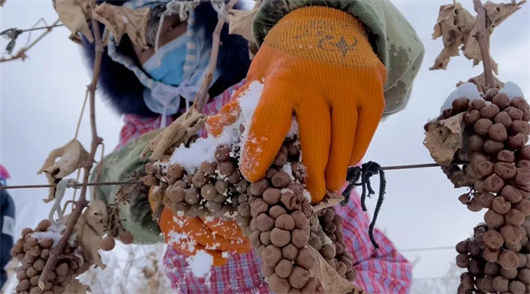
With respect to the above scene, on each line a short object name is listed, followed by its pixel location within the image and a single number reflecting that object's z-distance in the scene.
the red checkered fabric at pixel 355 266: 0.66
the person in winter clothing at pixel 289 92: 0.37
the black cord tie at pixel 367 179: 0.43
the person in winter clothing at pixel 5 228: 1.48
